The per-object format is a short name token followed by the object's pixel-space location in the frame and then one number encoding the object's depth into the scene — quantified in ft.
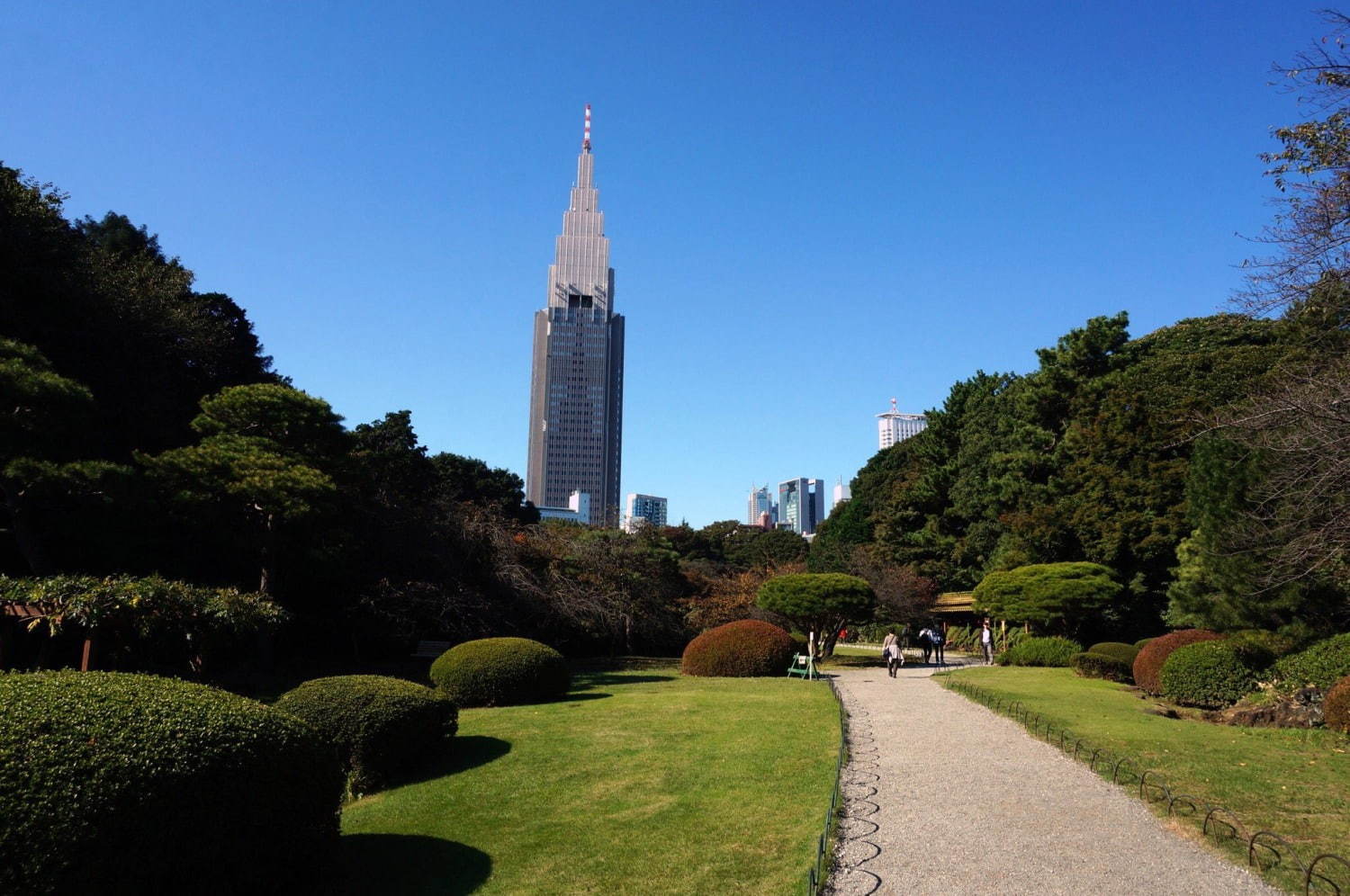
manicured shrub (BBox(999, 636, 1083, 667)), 85.40
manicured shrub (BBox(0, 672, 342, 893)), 15.98
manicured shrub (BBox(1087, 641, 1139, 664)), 76.10
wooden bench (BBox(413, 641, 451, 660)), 70.49
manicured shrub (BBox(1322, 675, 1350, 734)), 42.22
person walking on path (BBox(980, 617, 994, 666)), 94.84
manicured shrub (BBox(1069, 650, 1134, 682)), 72.64
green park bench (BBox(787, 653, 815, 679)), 68.69
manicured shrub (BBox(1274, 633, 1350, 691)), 47.96
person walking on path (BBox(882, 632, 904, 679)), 74.90
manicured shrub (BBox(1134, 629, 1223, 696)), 60.44
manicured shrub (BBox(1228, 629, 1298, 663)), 54.85
